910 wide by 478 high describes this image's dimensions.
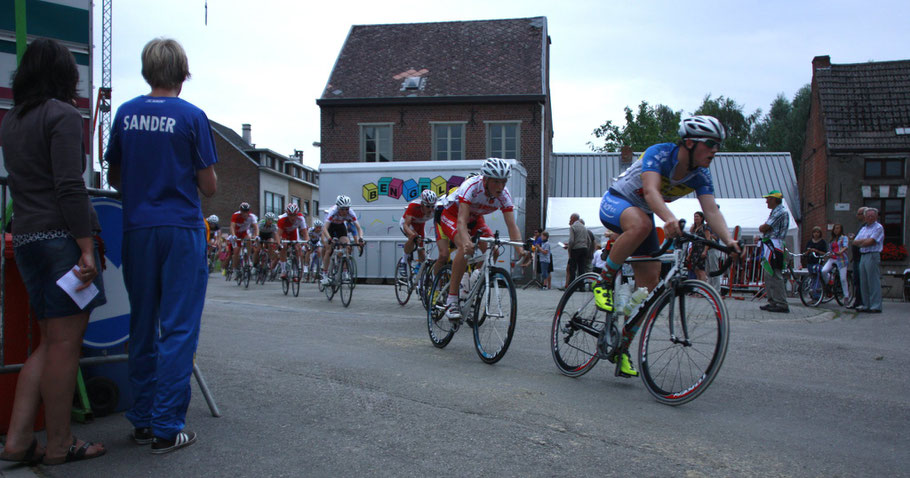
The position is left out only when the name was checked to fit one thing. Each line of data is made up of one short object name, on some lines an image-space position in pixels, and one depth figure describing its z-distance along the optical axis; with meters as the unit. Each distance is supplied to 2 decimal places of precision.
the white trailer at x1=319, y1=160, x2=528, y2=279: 21.66
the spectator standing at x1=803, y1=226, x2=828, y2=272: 14.59
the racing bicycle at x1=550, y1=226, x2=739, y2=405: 4.07
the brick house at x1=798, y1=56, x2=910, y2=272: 27.77
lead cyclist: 4.45
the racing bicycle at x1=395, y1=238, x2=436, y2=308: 10.98
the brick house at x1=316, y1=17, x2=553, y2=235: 29.50
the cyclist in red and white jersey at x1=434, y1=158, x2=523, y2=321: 6.19
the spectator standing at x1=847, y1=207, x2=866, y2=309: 12.66
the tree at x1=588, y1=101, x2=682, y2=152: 54.38
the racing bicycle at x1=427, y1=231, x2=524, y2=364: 5.70
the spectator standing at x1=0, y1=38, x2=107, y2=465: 3.07
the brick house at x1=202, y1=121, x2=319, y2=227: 58.16
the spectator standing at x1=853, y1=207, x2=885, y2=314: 12.20
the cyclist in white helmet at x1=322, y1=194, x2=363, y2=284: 12.48
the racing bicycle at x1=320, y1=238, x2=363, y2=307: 12.07
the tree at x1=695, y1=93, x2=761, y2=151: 56.12
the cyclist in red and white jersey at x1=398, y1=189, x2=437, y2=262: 10.79
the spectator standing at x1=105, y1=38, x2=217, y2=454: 3.31
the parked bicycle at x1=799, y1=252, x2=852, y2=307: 14.31
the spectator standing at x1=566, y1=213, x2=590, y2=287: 17.66
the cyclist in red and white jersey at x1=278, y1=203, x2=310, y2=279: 15.83
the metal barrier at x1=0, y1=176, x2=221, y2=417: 3.45
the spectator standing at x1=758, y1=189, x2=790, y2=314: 11.22
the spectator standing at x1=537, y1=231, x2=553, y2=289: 19.91
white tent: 22.05
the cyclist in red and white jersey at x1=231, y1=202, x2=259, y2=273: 18.06
